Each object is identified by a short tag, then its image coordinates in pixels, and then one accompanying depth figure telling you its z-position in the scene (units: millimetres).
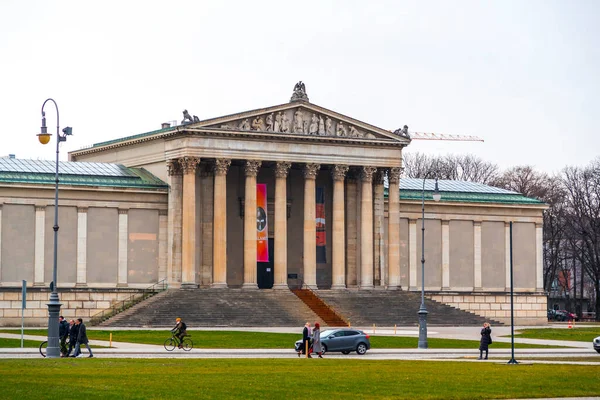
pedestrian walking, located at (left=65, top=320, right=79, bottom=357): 65888
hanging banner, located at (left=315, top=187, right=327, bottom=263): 117125
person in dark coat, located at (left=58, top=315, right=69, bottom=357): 66312
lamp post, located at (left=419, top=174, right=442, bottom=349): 78438
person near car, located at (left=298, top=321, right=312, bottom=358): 69188
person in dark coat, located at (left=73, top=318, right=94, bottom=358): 64812
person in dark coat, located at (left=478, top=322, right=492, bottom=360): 67312
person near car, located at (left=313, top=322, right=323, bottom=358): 69000
